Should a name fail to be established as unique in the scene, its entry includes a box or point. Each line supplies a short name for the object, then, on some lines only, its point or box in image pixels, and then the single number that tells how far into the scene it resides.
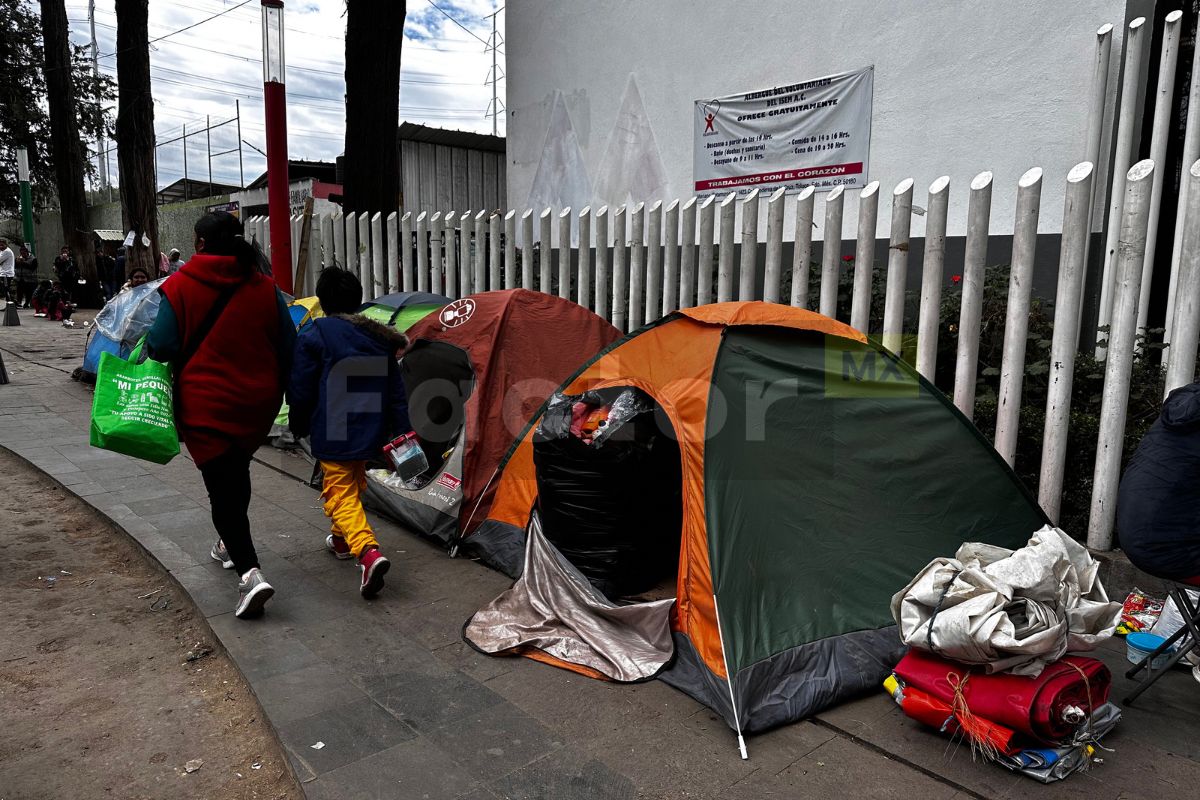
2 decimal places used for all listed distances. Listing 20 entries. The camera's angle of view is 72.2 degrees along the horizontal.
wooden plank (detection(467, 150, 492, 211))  14.52
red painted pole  6.35
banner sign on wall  7.38
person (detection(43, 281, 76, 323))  17.09
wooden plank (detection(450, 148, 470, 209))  14.21
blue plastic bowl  3.38
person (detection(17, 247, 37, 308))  19.08
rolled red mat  2.62
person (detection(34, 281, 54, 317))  18.22
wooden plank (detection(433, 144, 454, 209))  13.99
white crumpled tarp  2.68
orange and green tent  3.12
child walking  4.09
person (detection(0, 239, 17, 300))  18.86
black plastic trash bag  3.72
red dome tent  4.75
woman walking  3.64
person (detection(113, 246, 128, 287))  18.12
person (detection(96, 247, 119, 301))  19.14
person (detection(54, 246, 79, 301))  18.28
